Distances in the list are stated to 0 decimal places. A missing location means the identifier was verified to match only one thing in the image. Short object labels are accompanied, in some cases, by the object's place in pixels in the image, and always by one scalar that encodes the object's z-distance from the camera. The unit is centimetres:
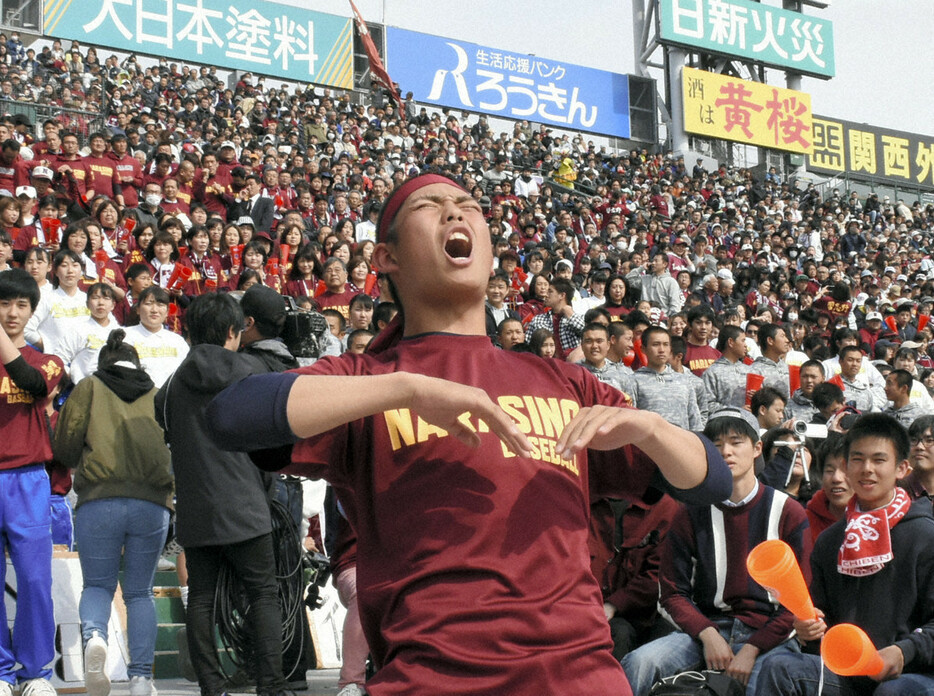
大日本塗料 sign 2036
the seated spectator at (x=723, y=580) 394
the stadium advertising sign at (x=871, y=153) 3222
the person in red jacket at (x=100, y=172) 1032
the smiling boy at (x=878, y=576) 341
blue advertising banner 2522
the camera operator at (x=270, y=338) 438
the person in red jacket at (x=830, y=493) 467
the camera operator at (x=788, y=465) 579
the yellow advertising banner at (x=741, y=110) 2892
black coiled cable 473
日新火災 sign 2891
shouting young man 149
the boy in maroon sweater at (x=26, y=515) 437
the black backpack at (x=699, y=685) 372
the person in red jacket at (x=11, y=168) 993
